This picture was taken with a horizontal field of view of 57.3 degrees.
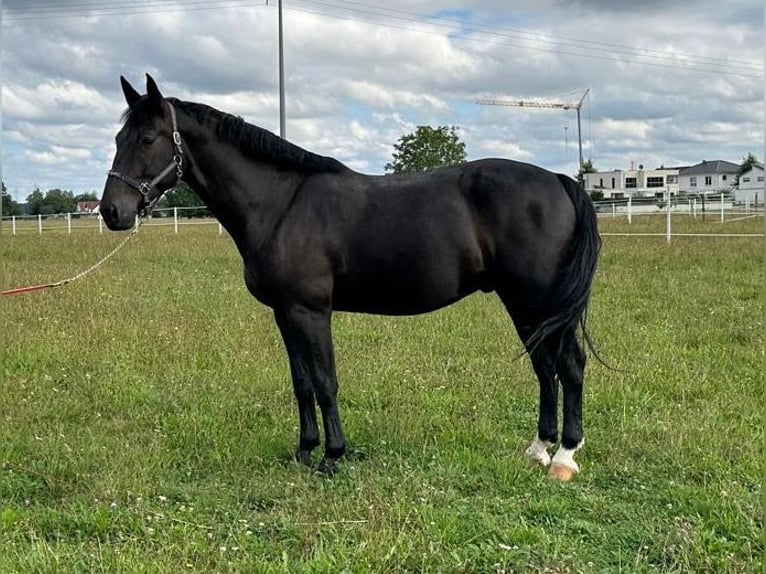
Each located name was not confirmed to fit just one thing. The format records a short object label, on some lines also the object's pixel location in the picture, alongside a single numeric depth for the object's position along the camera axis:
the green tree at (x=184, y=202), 36.47
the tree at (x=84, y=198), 54.48
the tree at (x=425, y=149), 49.00
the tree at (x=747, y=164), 84.81
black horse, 3.93
